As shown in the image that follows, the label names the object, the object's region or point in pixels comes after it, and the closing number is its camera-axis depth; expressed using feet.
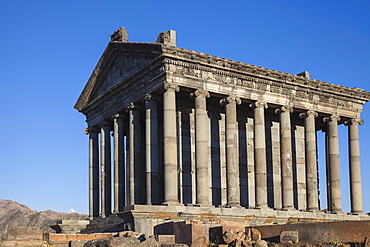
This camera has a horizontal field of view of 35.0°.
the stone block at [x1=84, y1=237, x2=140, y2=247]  68.23
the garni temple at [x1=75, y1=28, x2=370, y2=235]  105.50
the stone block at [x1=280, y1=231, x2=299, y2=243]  64.13
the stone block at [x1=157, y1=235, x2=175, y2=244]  74.02
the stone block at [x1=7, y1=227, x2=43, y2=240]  74.18
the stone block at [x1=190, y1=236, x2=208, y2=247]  69.92
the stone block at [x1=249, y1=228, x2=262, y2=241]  67.72
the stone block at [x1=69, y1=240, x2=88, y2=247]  73.68
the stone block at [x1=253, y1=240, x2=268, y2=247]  62.39
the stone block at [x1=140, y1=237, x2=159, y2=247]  68.33
